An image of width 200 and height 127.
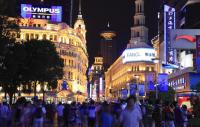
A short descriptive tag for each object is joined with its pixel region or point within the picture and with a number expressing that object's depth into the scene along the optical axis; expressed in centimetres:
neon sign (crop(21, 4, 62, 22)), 11314
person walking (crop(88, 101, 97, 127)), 1989
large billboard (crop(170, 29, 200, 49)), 2553
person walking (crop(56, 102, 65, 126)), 2449
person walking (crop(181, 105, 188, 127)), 1697
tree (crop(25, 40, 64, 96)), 4685
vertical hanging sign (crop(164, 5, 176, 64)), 6752
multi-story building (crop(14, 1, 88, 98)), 11333
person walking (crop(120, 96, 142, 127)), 939
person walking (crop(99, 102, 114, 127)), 1463
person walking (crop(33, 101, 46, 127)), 1745
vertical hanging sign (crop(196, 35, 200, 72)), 2185
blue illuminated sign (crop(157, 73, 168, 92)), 4362
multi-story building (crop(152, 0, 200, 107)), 5601
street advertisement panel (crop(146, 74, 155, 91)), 5213
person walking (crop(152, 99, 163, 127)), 1977
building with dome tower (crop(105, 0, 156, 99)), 12003
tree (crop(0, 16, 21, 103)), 1968
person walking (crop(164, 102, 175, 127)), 1663
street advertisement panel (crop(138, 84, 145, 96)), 5637
